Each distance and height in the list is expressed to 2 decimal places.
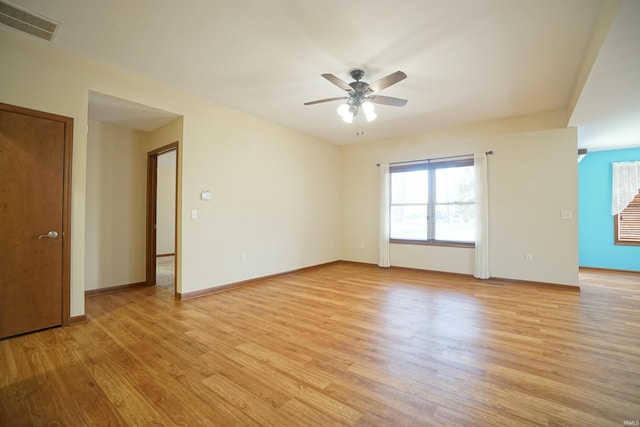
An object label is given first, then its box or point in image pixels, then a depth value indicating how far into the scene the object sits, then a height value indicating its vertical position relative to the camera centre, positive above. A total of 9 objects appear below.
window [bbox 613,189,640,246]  5.52 -0.15
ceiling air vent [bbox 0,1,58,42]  2.22 +1.67
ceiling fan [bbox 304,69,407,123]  3.08 +1.39
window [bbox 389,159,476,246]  5.20 +0.27
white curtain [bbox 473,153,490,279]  4.86 -0.06
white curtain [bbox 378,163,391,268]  5.96 -0.04
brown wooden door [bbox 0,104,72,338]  2.56 -0.06
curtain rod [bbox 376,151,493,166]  4.93 +1.17
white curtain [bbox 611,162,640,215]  5.48 +0.69
